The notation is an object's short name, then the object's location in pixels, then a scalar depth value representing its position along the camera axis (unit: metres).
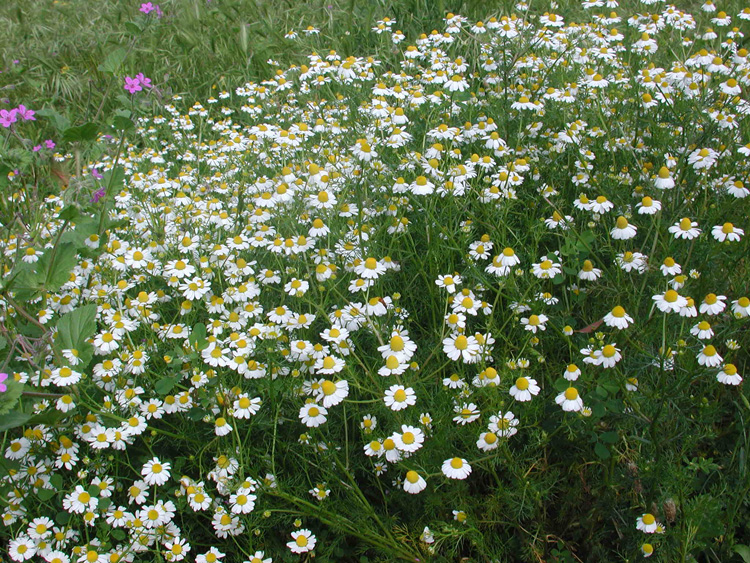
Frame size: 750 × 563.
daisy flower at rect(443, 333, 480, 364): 0.54
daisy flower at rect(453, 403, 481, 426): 0.52
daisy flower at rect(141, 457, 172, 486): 0.54
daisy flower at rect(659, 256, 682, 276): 0.57
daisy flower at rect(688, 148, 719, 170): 0.65
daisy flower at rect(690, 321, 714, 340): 0.53
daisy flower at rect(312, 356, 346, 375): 0.52
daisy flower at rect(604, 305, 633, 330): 0.54
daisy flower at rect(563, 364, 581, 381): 0.52
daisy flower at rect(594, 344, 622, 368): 0.52
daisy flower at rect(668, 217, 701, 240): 0.59
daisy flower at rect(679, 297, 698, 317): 0.52
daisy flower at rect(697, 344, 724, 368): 0.51
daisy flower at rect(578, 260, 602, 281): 0.61
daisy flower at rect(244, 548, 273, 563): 0.51
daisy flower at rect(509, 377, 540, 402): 0.52
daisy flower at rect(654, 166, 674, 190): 0.63
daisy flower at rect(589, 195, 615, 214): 0.66
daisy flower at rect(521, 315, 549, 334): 0.58
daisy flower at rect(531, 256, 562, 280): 0.62
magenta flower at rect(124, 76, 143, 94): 0.72
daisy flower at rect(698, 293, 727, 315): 0.54
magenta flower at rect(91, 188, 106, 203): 0.82
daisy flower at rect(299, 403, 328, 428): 0.53
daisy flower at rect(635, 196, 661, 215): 0.62
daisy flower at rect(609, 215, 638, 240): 0.62
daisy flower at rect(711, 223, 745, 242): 0.59
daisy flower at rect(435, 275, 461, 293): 0.60
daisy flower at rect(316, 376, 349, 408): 0.53
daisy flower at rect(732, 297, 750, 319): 0.53
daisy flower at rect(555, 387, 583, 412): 0.50
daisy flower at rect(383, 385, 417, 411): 0.51
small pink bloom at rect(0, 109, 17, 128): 0.74
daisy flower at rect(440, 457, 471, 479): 0.50
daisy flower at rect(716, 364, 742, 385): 0.49
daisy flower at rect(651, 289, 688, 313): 0.52
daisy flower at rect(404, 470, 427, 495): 0.48
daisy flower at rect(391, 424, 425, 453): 0.50
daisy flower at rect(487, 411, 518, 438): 0.51
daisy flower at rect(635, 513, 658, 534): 0.49
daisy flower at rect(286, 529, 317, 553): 0.53
